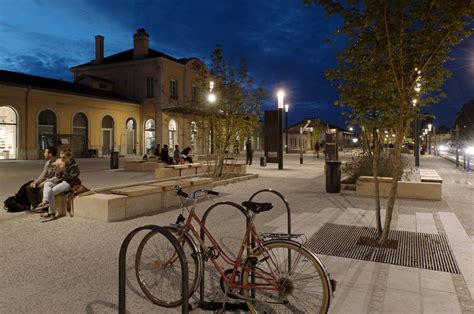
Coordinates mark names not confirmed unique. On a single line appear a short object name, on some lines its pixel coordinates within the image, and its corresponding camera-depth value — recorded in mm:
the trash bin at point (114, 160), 19750
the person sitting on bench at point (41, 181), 7973
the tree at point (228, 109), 14527
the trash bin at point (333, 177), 11438
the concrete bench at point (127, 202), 7113
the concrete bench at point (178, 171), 14805
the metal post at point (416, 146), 23312
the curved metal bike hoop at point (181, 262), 2580
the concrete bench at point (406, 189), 10062
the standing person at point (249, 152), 23712
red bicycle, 3094
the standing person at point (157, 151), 21214
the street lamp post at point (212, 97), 14562
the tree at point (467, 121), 91312
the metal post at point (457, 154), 23562
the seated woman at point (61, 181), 7359
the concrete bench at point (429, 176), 11234
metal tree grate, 4863
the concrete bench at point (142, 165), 18788
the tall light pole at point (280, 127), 20797
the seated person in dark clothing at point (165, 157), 19748
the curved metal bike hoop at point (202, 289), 3430
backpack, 7992
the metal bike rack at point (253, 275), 3148
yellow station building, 26609
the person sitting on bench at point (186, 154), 18359
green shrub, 12977
